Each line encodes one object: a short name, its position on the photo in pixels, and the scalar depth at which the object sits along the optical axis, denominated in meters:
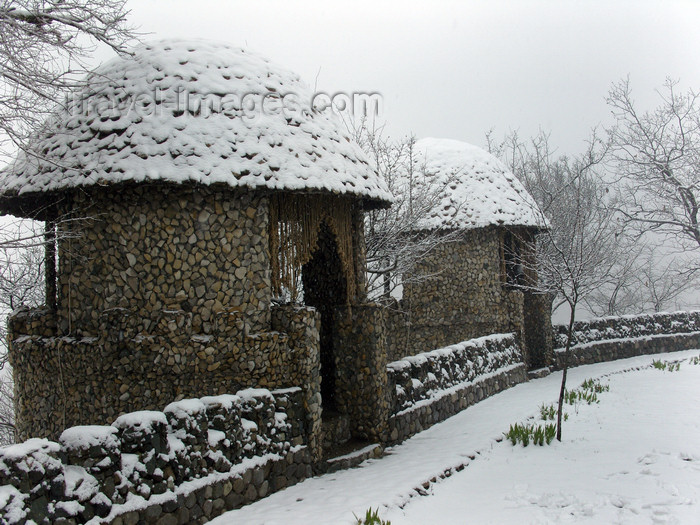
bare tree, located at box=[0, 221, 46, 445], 15.56
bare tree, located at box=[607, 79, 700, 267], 17.08
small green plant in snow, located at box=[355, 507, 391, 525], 5.45
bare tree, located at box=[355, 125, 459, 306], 14.24
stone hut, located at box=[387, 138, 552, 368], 15.48
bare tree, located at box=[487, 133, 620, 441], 8.97
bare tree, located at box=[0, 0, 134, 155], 6.76
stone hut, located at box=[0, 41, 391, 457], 7.22
